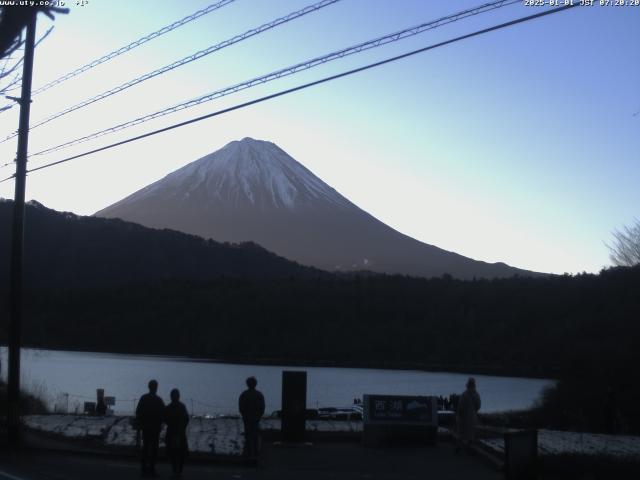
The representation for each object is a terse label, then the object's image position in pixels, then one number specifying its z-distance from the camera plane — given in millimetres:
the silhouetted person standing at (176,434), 14156
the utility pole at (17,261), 17812
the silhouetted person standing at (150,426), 14359
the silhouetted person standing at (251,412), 15617
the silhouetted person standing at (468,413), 16906
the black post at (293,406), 17594
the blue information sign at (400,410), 18109
